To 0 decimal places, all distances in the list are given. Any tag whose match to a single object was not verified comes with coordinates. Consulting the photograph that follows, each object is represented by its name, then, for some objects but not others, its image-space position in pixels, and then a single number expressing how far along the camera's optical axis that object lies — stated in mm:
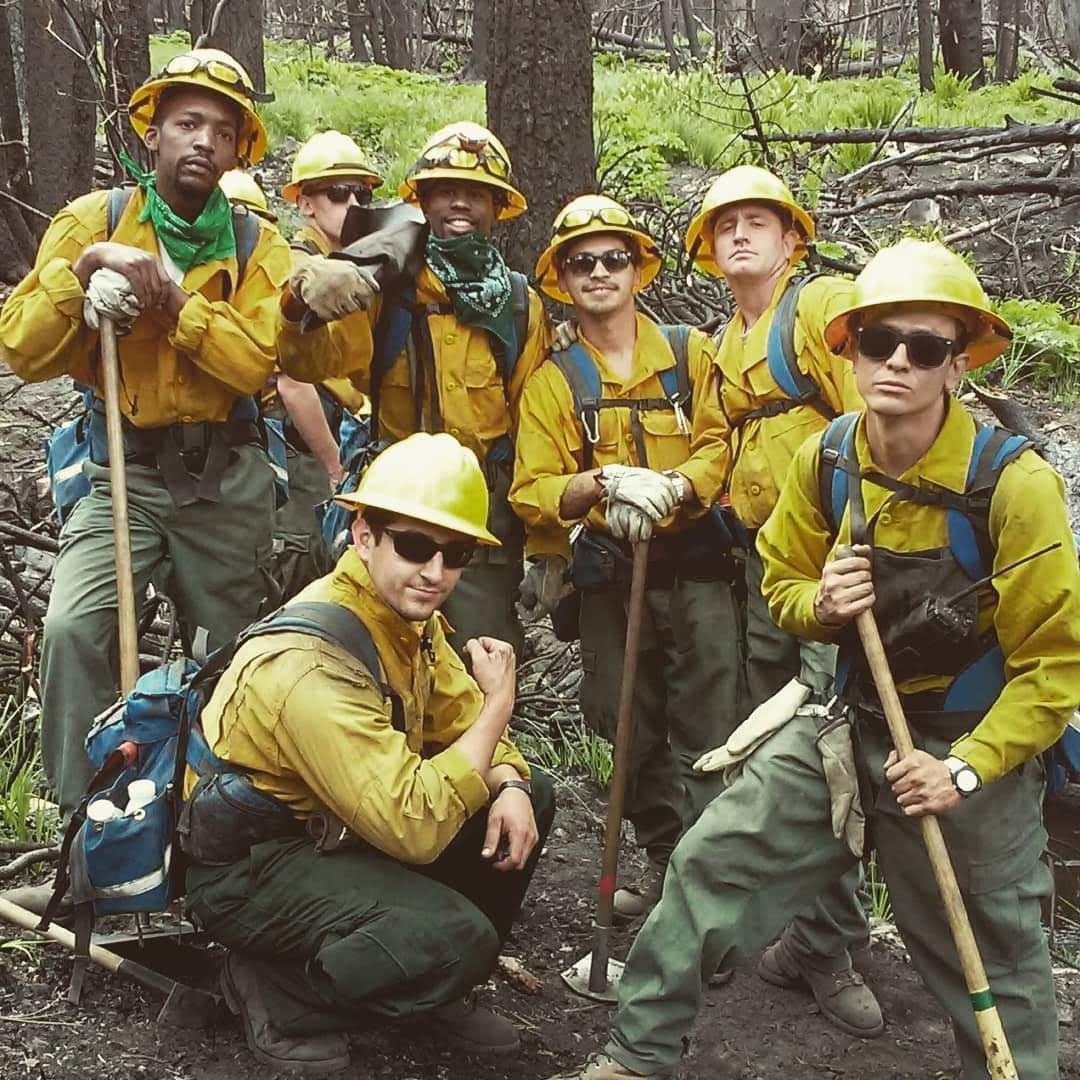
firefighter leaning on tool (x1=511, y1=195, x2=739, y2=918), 4633
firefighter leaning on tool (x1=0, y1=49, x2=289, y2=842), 4355
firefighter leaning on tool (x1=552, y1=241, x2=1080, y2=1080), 3225
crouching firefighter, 3459
